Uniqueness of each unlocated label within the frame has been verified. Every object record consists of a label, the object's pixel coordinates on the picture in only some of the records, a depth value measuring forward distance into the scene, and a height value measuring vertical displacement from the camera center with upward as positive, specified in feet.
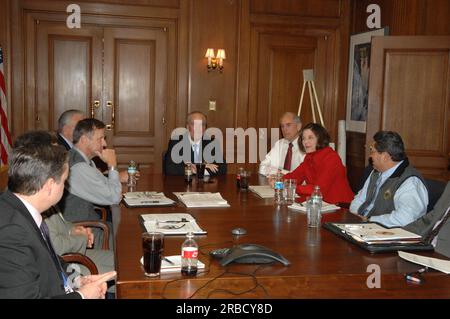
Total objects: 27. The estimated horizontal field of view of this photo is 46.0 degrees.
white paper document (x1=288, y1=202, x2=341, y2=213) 10.40 -1.97
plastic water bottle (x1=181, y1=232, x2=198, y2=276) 6.42 -1.88
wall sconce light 21.97 +1.99
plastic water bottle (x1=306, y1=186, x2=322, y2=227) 9.10 -1.78
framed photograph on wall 21.66 +1.22
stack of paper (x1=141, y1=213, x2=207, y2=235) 8.29 -1.94
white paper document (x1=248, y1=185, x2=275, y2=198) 11.90 -1.95
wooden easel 22.54 +0.79
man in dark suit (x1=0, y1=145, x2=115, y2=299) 5.53 -1.40
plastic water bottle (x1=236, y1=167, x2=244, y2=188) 12.86 -1.74
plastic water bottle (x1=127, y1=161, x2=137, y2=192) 13.05 -1.79
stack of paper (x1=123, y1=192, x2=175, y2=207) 10.46 -1.94
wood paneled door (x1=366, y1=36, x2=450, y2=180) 18.28 +0.49
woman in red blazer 13.21 -1.53
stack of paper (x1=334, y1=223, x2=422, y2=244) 7.81 -1.91
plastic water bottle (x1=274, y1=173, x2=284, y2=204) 11.31 -1.79
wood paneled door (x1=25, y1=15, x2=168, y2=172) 21.25 +1.00
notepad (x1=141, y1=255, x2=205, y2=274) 6.51 -1.98
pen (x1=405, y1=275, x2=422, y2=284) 6.49 -2.07
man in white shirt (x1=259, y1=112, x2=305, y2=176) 16.90 -1.39
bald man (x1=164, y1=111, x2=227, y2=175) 16.93 -1.26
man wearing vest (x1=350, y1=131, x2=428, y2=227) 10.21 -1.60
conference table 6.22 -2.04
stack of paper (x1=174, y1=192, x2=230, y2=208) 10.64 -1.95
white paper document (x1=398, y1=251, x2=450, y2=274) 6.82 -2.00
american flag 19.03 -0.91
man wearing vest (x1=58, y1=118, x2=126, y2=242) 10.98 -1.58
